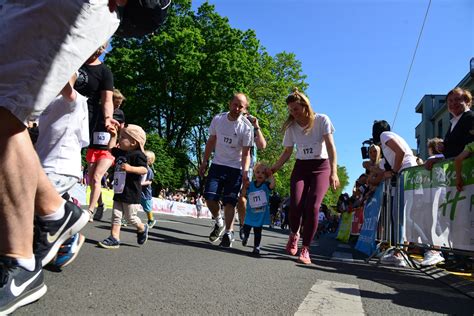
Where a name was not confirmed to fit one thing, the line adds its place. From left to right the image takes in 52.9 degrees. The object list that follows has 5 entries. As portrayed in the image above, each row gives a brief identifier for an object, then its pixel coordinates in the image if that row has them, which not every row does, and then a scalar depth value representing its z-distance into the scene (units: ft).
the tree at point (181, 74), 105.29
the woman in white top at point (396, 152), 21.43
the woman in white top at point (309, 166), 18.53
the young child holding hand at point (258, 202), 20.47
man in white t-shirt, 21.95
